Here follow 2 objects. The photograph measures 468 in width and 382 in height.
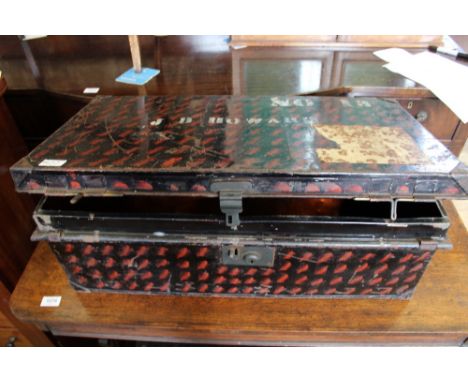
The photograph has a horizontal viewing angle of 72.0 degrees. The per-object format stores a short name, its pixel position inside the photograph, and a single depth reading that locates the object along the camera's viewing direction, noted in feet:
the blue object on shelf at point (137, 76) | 4.02
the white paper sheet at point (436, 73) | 3.44
